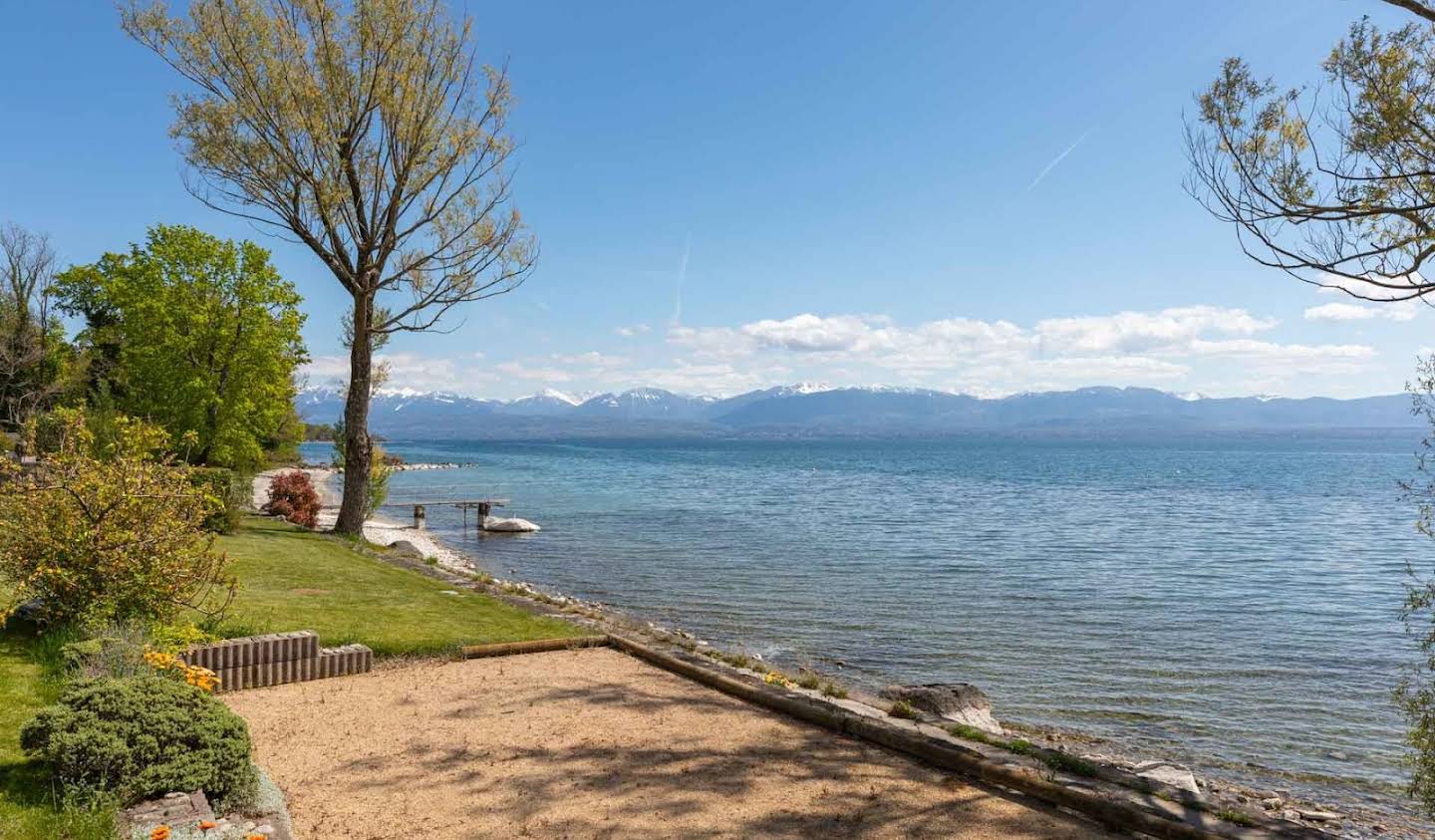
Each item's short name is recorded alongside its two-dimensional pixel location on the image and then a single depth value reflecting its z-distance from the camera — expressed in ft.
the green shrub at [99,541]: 32.45
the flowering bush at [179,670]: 27.27
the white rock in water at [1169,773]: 29.63
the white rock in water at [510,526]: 139.44
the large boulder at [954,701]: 38.32
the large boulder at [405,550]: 83.61
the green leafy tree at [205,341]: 98.99
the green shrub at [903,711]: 32.94
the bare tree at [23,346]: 147.84
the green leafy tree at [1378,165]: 27.37
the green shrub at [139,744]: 20.43
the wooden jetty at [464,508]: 145.69
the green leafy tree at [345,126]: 72.95
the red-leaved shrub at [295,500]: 104.83
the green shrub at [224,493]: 70.28
